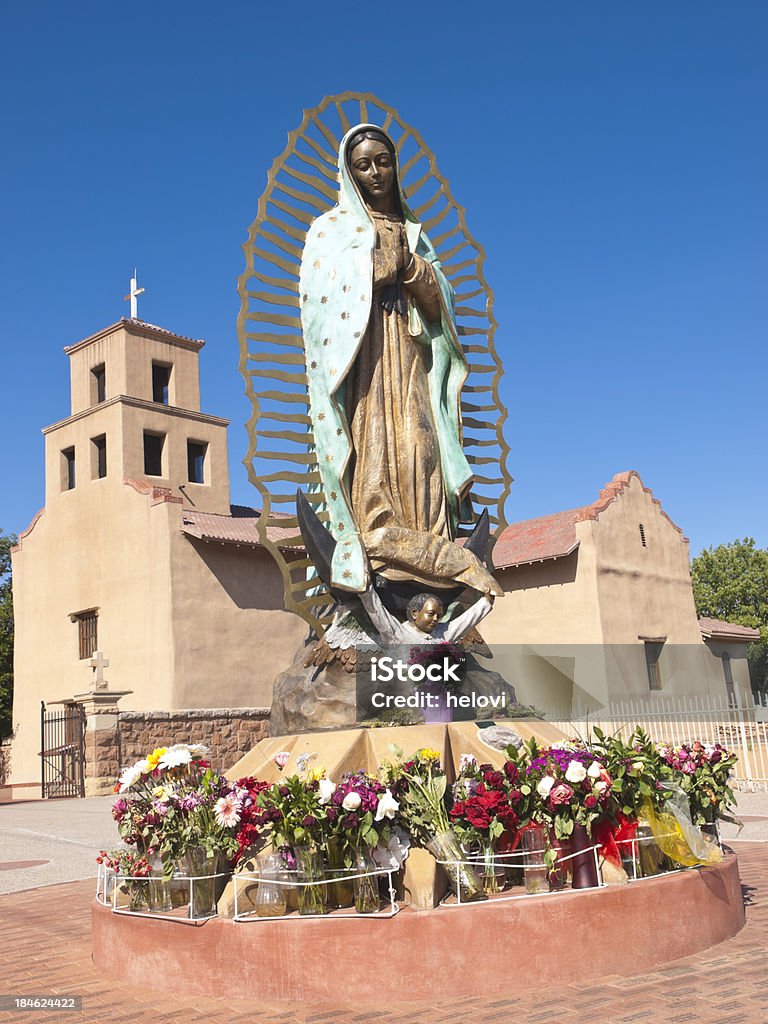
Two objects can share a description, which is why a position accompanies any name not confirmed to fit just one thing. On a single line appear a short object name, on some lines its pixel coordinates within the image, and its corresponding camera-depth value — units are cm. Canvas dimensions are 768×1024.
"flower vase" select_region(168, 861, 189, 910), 588
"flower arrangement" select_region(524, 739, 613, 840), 565
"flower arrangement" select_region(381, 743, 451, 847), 566
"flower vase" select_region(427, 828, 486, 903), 550
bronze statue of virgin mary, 844
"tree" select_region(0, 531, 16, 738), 3425
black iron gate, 2141
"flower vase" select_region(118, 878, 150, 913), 594
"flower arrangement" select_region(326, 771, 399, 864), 544
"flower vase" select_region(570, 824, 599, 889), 554
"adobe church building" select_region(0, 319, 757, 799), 2495
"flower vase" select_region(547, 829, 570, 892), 559
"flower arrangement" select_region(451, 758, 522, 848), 566
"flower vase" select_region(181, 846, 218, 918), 553
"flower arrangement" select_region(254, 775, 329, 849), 544
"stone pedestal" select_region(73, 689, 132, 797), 2070
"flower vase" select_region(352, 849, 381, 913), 534
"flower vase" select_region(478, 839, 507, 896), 568
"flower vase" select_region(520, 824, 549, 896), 561
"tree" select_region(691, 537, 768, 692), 4409
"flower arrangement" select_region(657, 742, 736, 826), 639
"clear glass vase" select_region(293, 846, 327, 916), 538
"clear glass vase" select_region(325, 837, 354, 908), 550
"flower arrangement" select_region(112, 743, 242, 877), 567
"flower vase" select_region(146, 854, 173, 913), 585
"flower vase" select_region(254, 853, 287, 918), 538
